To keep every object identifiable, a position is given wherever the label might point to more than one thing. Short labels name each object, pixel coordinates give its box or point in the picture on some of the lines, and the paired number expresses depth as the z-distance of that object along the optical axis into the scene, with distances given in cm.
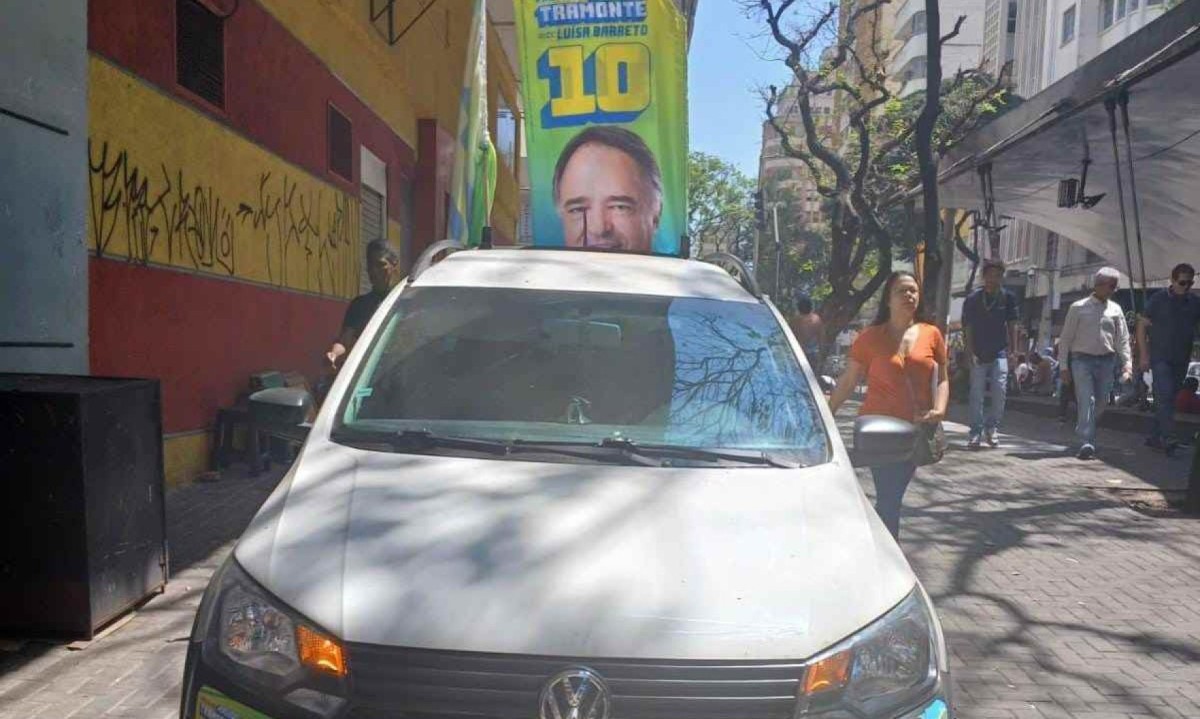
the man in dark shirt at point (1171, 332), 988
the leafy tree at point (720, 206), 5984
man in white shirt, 974
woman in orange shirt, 523
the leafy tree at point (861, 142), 1781
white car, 210
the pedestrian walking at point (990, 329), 1034
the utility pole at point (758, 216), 2519
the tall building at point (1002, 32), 4731
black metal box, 408
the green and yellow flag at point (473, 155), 905
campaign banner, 708
